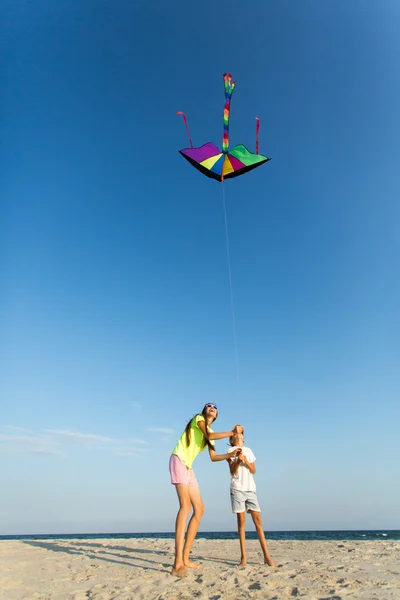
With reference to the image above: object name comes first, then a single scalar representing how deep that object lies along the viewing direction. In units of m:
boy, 4.19
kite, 6.39
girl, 3.72
